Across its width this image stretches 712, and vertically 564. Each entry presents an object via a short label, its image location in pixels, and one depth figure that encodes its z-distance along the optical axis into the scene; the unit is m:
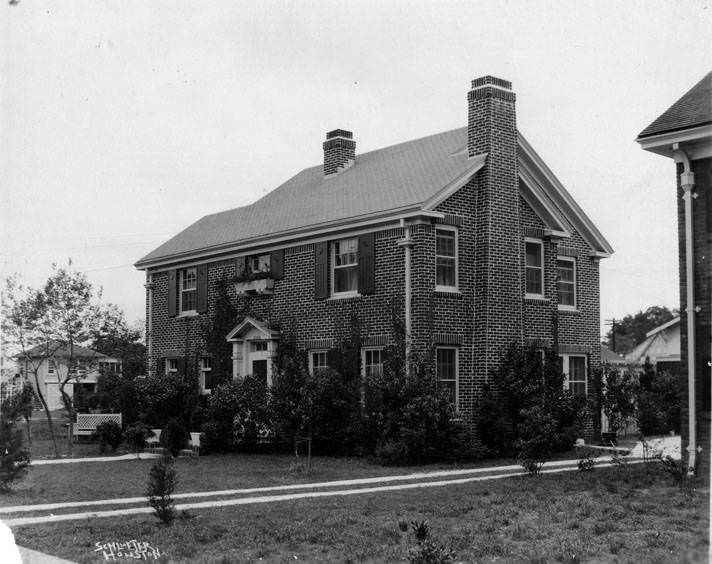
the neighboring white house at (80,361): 28.13
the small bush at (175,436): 21.59
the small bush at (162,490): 11.14
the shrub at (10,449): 14.92
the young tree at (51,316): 27.92
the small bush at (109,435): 24.36
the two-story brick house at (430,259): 21.83
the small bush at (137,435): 22.34
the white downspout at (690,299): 13.95
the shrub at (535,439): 16.78
